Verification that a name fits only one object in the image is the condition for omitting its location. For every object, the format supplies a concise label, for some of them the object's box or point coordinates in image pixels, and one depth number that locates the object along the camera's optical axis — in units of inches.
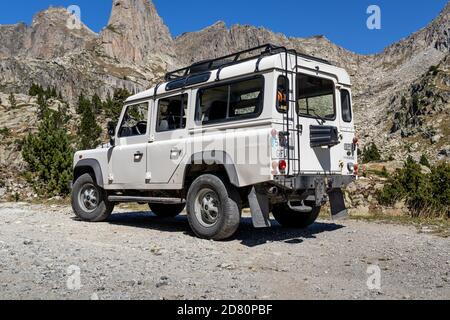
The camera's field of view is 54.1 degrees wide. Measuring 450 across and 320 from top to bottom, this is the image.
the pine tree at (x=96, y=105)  3357.8
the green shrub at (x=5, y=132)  2291.5
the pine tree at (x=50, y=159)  823.1
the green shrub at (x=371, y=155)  2329.6
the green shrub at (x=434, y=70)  6323.8
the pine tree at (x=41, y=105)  2775.3
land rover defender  287.7
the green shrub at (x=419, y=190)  484.1
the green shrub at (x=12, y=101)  3070.9
